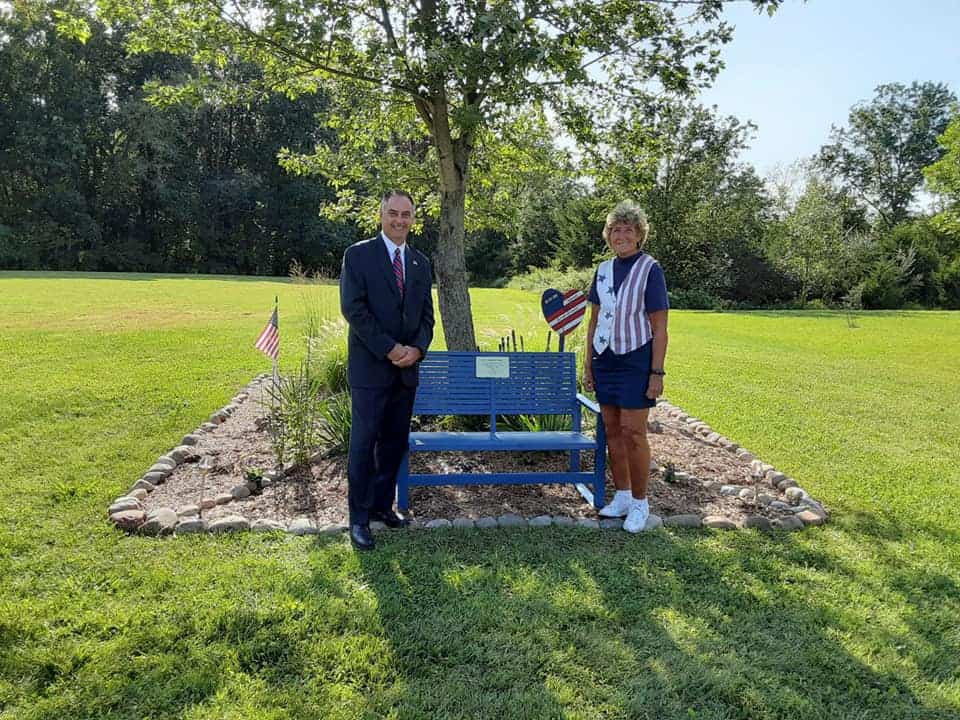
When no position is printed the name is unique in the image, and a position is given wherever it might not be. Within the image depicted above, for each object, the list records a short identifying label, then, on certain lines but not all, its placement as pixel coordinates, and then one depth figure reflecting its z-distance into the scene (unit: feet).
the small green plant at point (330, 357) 21.06
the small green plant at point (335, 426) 16.31
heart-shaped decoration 16.01
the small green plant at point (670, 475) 15.81
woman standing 12.50
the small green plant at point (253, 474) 14.64
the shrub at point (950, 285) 101.50
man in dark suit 11.71
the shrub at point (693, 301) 85.05
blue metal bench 13.87
